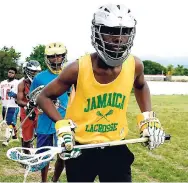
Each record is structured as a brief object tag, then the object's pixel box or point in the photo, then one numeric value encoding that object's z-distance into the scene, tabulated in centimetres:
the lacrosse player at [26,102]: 777
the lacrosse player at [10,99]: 1184
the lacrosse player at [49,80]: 649
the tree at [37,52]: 5650
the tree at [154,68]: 10543
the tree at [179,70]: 10281
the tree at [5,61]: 4862
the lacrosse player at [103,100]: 388
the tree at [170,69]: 10271
